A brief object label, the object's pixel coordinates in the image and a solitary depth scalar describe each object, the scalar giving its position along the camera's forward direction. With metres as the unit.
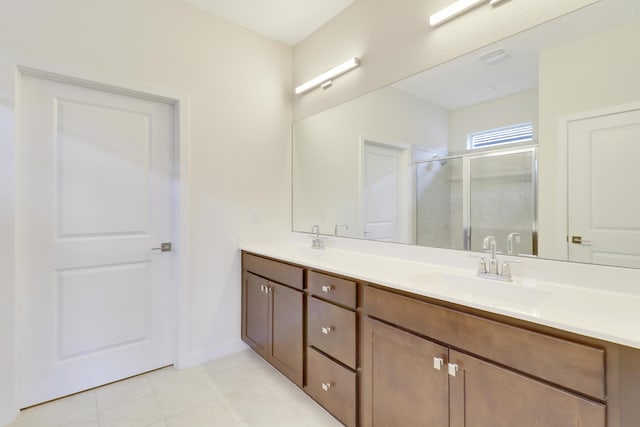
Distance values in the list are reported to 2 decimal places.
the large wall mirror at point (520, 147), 1.20
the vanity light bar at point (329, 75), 2.23
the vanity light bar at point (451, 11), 1.57
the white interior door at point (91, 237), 1.85
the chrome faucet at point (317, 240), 2.46
